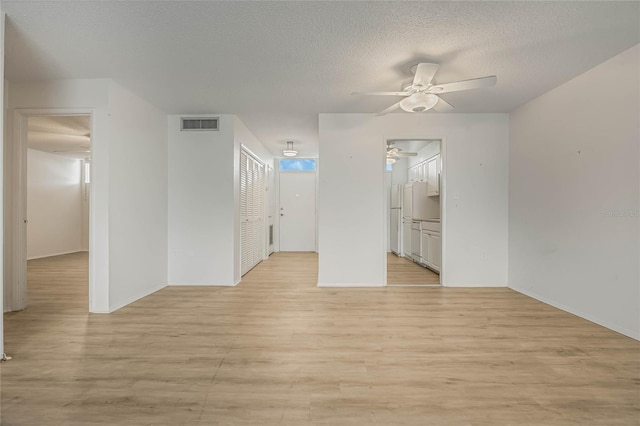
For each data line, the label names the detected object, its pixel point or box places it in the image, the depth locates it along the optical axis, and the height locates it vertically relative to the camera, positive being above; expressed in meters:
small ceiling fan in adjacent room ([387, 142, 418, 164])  5.99 +1.25
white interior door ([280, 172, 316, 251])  8.12 +0.06
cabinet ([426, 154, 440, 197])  5.52 +0.73
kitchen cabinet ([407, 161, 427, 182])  6.26 +0.93
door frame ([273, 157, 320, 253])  8.05 +0.28
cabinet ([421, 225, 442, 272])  4.96 -0.63
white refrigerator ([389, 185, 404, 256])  7.19 -0.16
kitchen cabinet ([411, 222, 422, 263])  5.92 -0.62
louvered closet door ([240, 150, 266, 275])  4.96 +0.04
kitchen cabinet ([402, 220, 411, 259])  6.61 -0.57
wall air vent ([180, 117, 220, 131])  4.30 +1.31
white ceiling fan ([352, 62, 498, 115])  2.54 +1.14
